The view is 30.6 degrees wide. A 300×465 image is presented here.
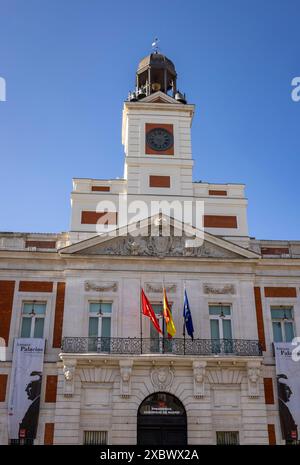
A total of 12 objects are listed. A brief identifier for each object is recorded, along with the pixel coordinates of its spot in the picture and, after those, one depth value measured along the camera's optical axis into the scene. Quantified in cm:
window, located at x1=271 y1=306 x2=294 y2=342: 2109
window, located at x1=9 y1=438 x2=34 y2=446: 1864
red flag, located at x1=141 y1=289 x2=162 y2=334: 1957
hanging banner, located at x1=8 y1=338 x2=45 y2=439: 1872
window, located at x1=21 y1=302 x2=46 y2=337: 2053
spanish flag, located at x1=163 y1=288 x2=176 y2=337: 1958
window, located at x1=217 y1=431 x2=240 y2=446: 1923
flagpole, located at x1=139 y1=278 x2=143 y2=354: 1992
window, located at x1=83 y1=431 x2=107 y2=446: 1892
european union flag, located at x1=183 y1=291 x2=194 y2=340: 1969
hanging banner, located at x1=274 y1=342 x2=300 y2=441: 1928
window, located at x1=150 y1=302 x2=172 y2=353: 2005
